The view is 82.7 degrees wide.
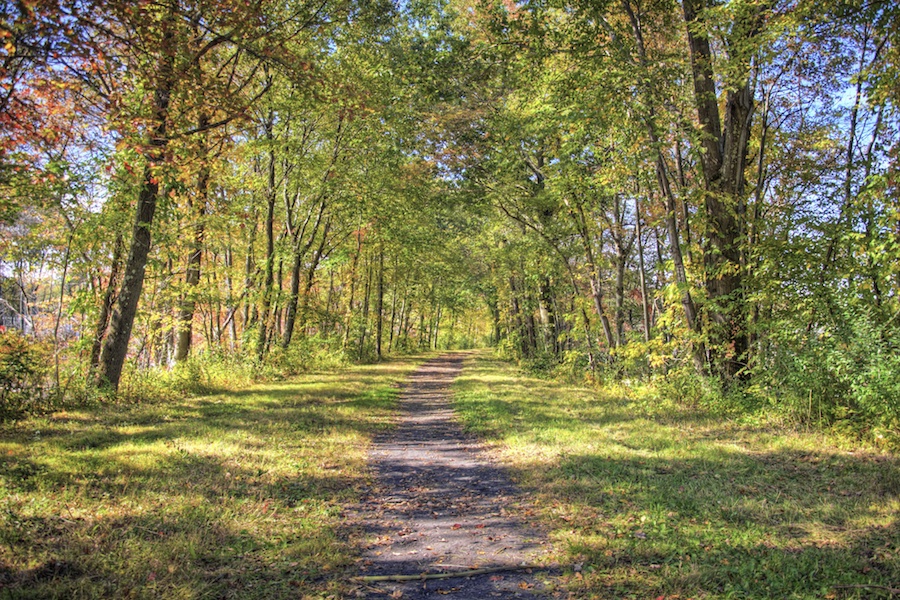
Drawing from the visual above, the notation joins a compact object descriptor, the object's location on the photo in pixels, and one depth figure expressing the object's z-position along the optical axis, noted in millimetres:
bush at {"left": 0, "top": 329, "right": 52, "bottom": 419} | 7469
